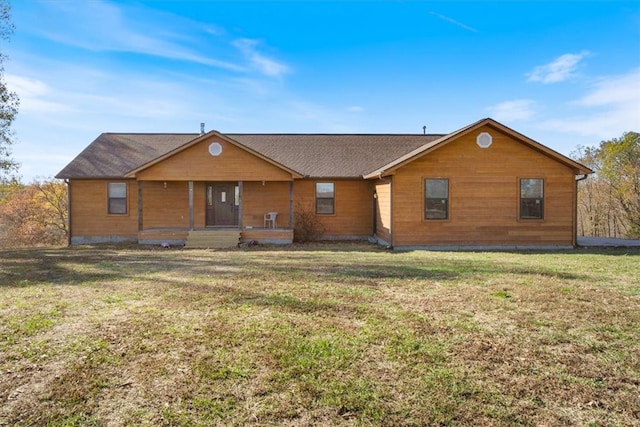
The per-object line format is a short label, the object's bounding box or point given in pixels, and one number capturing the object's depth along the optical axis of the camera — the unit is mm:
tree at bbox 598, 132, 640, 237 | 24519
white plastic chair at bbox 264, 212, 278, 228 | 16297
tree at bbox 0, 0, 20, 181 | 14156
